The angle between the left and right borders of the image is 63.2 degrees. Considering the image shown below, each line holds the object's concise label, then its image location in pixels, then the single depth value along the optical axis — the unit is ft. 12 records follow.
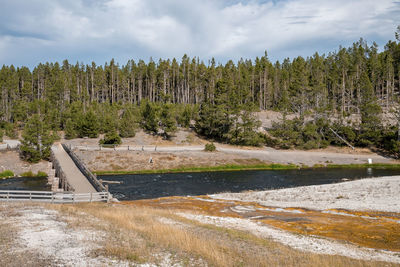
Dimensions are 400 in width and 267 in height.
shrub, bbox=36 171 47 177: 167.44
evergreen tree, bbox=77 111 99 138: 231.91
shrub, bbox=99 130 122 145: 211.82
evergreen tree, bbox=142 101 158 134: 251.80
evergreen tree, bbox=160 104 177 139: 239.30
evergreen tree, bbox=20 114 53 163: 177.78
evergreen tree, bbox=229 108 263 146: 230.68
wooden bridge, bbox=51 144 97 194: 98.87
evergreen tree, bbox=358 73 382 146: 226.17
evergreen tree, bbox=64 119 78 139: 234.17
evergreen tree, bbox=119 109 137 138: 240.32
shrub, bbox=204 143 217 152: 209.05
